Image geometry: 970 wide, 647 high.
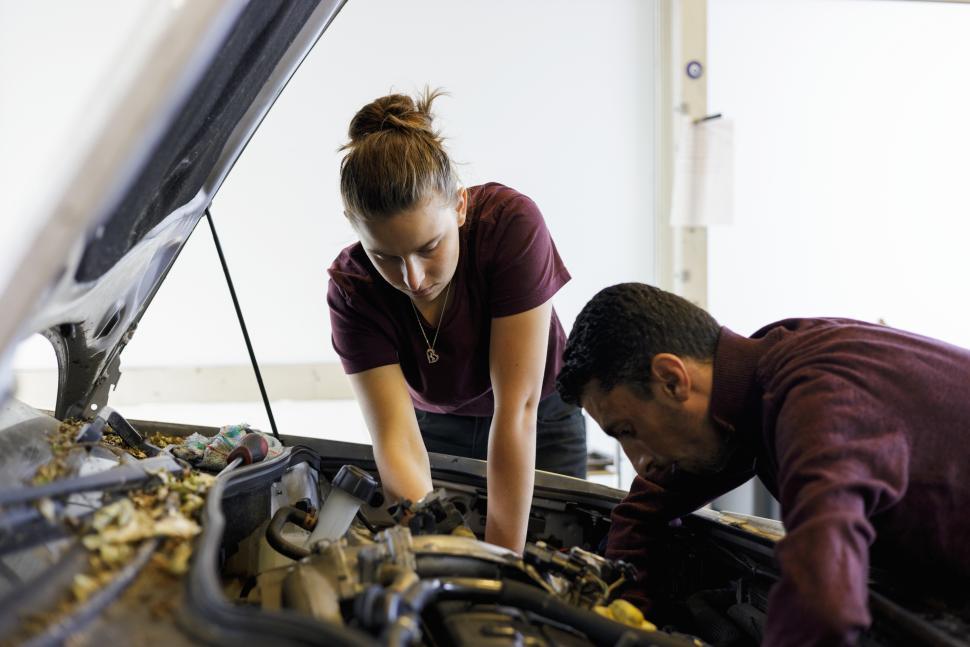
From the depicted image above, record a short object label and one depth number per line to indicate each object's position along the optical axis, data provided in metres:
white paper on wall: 3.46
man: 0.83
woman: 1.34
